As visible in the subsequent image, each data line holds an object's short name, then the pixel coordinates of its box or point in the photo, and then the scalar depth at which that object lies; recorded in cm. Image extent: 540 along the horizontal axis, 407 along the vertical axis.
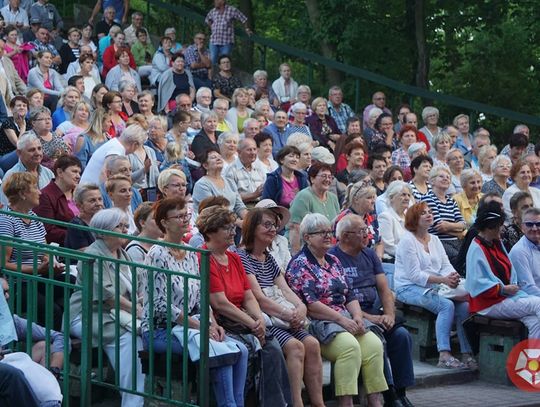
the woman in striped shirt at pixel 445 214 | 1375
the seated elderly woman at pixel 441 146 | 1688
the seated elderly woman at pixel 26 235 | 922
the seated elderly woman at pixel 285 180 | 1391
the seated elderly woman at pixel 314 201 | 1302
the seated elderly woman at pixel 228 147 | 1489
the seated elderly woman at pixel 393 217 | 1312
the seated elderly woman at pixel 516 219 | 1347
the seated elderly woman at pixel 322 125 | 1877
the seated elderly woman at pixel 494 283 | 1165
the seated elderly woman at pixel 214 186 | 1324
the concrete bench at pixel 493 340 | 1159
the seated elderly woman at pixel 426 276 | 1186
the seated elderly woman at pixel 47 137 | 1337
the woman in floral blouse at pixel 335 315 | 997
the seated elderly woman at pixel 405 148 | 1688
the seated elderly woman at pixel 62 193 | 1137
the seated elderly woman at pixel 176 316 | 893
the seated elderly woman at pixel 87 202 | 1066
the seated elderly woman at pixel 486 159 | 1653
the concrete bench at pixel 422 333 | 1202
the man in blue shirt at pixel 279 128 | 1750
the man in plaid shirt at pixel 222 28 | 2238
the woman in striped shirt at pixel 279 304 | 969
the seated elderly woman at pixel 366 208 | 1270
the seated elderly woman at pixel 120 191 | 1136
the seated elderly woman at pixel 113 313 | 891
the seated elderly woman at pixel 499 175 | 1541
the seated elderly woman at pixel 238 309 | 943
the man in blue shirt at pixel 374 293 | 1052
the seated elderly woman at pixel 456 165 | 1587
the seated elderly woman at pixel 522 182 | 1490
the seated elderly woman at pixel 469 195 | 1457
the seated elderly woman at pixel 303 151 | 1508
